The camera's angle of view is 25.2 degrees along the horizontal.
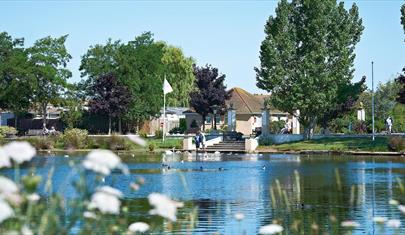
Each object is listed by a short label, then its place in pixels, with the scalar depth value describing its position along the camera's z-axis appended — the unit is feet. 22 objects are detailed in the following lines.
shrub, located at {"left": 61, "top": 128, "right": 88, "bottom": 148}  216.78
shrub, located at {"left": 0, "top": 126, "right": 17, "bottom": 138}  246.06
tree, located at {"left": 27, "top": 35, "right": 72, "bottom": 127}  277.03
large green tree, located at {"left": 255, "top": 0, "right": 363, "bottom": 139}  215.92
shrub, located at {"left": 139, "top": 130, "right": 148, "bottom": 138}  254.35
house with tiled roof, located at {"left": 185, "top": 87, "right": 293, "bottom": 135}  303.07
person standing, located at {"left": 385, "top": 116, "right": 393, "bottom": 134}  225.64
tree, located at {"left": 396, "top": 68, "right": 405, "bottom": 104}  199.00
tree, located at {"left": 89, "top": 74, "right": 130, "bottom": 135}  263.29
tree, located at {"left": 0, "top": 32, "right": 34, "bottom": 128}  271.90
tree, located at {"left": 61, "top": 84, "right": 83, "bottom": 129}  272.92
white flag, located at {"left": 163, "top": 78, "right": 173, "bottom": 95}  243.60
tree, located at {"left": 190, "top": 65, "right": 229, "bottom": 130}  287.28
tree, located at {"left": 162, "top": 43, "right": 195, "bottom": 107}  366.84
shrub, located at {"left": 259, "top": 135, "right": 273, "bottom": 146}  221.37
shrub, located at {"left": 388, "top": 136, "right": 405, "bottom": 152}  190.08
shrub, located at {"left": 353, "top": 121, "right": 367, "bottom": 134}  246.27
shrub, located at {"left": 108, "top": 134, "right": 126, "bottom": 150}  210.38
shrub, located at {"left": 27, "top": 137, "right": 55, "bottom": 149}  220.23
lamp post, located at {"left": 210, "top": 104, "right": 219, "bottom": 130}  290.35
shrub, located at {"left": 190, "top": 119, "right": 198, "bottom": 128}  302.80
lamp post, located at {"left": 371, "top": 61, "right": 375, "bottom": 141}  221.66
